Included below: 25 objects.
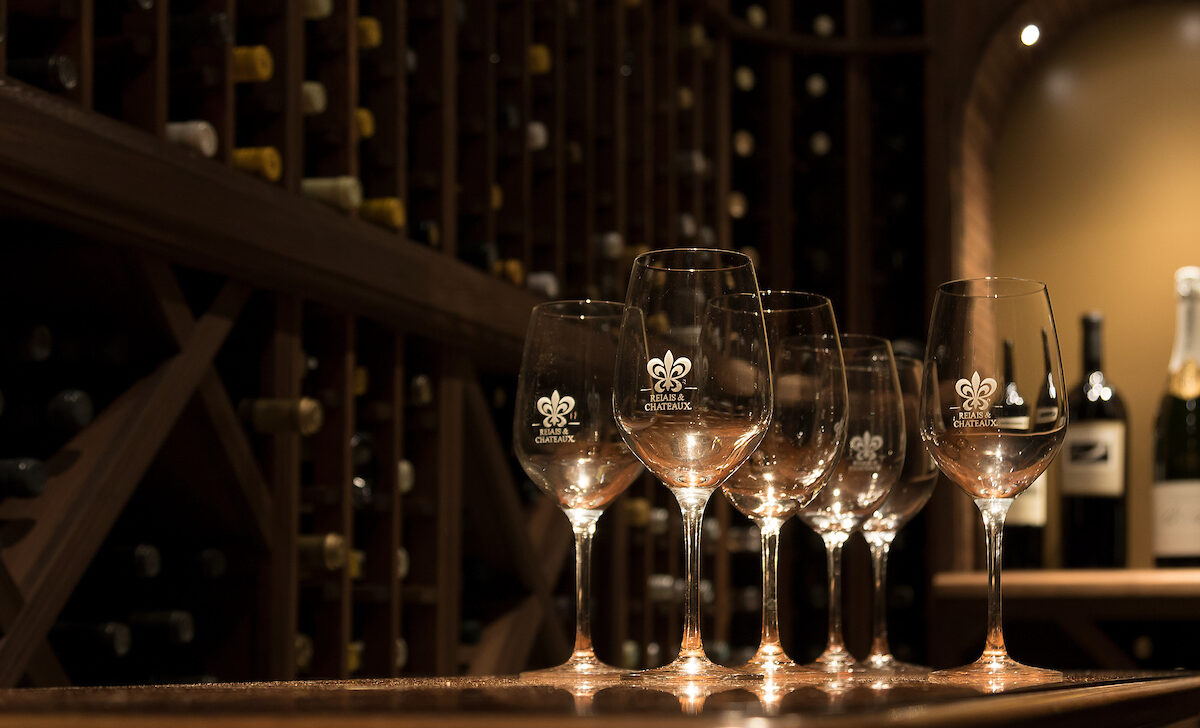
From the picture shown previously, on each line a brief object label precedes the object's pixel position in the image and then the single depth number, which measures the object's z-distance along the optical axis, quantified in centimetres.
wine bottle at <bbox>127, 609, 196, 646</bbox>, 242
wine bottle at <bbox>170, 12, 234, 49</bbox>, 239
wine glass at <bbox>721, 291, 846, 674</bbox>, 179
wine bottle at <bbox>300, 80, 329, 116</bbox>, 262
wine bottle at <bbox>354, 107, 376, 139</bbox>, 280
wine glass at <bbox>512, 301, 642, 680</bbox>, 176
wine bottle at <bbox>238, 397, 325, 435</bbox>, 251
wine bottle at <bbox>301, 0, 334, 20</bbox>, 263
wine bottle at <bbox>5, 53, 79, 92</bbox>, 220
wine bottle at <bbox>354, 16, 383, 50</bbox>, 280
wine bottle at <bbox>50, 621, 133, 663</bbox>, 236
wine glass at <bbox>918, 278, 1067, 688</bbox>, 177
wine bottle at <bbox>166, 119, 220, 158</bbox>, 237
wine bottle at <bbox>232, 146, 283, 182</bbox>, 247
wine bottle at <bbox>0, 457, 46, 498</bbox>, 220
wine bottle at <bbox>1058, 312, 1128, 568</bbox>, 406
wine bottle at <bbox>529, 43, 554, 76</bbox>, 359
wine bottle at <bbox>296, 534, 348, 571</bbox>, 262
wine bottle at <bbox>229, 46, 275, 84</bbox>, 247
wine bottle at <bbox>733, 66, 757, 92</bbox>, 519
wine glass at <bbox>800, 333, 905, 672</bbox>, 191
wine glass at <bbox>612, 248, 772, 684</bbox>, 168
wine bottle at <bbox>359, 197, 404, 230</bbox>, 283
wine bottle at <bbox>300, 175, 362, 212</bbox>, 262
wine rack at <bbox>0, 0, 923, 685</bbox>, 227
